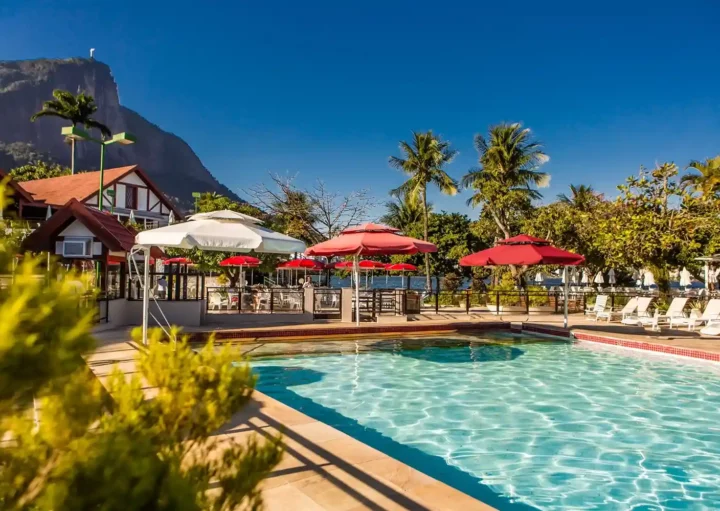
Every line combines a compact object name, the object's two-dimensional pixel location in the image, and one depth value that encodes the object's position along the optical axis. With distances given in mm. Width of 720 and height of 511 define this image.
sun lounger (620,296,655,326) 16172
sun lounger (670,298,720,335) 14562
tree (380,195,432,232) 54375
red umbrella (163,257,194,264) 23709
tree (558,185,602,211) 39259
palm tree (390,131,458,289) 35688
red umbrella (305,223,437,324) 11617
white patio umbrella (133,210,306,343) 9883
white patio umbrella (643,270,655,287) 28914
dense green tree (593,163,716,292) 18141
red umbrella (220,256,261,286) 22641
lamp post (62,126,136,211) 15156
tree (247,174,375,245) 32188
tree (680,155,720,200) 20141
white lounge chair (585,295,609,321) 18406
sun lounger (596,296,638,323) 17234
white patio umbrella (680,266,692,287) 31275
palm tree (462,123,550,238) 32344
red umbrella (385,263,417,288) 28109
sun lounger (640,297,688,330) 16000
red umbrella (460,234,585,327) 14221
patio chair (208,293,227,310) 18848
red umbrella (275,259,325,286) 24828
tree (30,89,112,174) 47781
